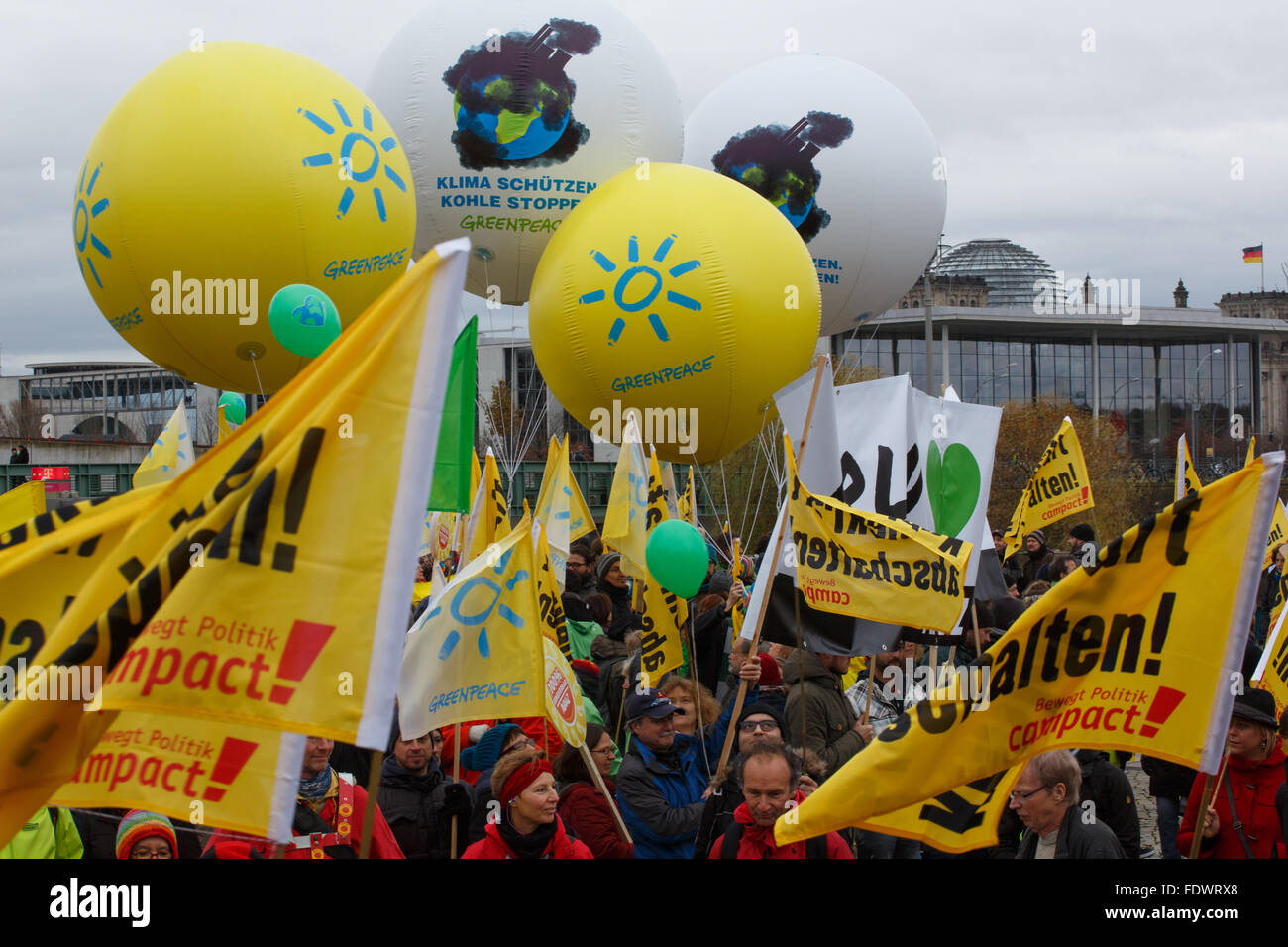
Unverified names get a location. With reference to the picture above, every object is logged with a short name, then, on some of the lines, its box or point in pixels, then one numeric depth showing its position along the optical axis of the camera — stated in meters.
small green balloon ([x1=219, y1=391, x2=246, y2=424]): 9.65
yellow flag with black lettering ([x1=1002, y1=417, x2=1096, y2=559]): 13.77
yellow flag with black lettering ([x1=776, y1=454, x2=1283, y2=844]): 4.16
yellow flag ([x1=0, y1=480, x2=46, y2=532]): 6.11
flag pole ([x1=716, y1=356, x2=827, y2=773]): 6.50
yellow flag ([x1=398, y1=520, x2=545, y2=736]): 6.37
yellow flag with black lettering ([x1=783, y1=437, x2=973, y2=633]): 7.04
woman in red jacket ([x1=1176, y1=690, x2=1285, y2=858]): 5.48
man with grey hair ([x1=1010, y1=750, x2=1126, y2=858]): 4.95
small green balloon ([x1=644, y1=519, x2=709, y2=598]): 7.64
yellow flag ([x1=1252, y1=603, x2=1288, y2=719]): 6.48
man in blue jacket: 6.17
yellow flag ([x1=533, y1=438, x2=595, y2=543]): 12.93
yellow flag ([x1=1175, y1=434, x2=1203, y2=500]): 11.71
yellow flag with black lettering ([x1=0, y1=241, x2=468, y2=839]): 3.31
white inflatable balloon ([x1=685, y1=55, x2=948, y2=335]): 10.70
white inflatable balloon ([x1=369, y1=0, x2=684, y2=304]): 9.12
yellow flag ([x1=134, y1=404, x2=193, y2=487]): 10.08
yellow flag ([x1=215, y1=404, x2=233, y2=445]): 8.96
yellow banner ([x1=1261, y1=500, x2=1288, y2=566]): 11.18
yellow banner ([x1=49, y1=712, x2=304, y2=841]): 3.44
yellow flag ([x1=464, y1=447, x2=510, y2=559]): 10.44
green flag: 7.66
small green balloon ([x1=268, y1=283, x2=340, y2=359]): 5.22
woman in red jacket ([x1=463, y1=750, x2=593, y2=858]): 5.20
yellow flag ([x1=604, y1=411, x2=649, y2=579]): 11.02
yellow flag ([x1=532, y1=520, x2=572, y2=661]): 8.75
